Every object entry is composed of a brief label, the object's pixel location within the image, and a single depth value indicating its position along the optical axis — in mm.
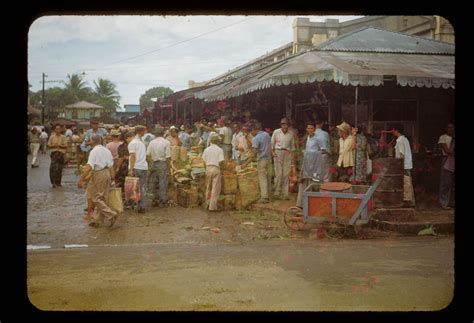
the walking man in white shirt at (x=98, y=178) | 7141
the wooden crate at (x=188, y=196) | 8141
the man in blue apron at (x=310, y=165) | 8172
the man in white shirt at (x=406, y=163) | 7933
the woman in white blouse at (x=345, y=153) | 8016
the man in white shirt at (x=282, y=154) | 8203
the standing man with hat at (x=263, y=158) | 8086
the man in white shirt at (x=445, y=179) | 7898
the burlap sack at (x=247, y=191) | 8062
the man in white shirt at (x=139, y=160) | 7852
